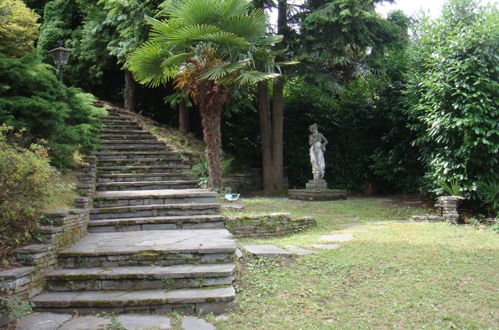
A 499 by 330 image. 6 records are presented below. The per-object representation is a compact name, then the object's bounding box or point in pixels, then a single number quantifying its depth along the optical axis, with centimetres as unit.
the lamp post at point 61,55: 902
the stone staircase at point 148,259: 340
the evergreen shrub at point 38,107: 556
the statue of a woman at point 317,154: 1164
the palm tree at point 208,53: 741
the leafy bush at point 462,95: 766
